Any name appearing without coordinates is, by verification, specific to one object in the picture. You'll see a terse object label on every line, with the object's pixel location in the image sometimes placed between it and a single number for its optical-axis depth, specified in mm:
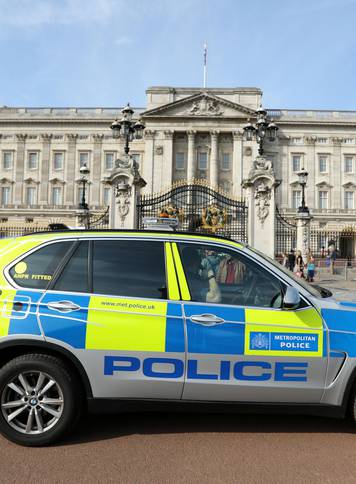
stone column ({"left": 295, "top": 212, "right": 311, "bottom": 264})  17277
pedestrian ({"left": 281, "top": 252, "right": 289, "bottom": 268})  15941
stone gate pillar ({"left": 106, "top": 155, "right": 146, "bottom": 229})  15750
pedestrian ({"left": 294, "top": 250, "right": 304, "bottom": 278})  15352
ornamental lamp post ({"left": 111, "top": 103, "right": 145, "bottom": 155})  16614
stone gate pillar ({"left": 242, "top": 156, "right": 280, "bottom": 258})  15250
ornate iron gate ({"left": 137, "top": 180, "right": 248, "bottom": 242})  16469
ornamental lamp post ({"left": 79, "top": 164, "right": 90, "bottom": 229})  17625
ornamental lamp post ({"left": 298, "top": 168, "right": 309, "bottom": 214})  20364
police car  3064
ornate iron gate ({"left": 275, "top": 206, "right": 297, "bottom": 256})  16344
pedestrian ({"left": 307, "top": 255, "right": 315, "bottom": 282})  15773
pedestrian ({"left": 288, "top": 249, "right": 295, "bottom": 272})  16047
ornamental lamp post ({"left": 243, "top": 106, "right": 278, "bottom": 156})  16417
